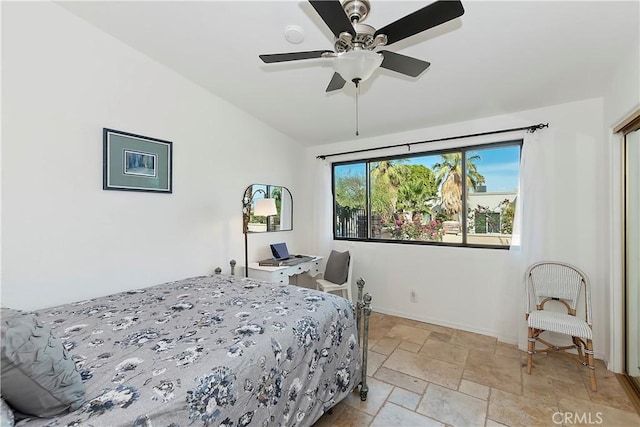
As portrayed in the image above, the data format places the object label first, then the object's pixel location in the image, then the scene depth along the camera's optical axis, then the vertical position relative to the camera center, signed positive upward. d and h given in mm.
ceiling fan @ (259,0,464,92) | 1216 +870
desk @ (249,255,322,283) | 3130 -646
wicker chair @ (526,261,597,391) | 2176 -831
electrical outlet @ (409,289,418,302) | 3396 -978
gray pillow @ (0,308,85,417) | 806 -465
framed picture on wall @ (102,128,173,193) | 2219 +438
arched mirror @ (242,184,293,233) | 3303 +74
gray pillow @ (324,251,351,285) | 3475 -665
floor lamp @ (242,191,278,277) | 3248 +52
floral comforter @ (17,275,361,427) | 1004 -613
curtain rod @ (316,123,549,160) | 2650 +815
